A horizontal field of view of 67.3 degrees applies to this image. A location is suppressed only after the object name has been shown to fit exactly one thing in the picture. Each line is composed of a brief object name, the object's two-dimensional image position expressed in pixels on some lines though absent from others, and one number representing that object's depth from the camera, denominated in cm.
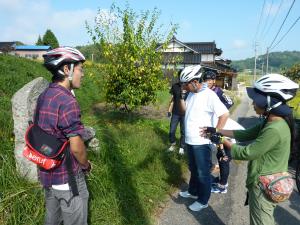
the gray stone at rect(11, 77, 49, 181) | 267
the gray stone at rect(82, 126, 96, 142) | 336
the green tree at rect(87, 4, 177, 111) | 602
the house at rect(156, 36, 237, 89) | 2435
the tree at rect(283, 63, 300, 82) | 2331
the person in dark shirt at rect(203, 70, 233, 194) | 353
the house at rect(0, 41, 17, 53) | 3746
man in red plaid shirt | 162
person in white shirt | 291
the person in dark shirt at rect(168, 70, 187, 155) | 526
